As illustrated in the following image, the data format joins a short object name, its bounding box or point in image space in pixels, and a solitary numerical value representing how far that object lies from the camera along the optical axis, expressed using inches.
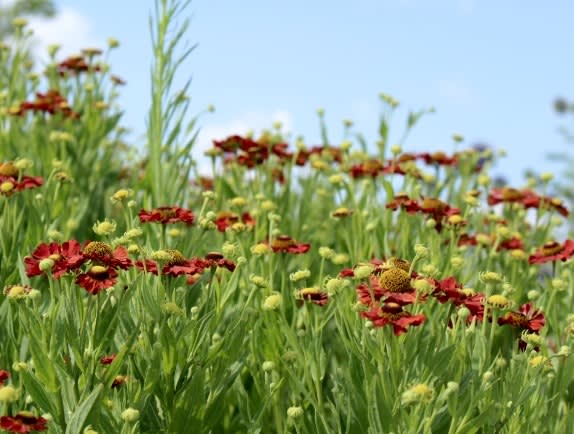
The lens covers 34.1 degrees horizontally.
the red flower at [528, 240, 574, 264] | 136.7
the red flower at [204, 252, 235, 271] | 104.3
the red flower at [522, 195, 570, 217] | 173.5
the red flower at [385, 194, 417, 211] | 142.6
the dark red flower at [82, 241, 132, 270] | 91.3
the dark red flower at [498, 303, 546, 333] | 103.9
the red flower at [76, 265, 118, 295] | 89.1
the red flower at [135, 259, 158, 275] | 97.6
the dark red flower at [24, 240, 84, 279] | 93.5
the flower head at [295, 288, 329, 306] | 103.6
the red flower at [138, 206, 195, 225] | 114.5
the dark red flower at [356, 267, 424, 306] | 88.8
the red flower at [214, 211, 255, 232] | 143.1
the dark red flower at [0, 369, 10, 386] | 88.9
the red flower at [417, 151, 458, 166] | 188.9
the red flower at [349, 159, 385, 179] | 164.9
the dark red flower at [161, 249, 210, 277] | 96.8
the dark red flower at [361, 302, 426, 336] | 83.7
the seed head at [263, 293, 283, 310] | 103.3
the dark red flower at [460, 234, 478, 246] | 160.1
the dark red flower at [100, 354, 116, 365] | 96.3
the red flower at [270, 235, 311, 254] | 126.7
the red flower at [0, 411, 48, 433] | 80.6
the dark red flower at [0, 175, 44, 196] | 125.0
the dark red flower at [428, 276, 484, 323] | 95.3
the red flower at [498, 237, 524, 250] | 152.9
